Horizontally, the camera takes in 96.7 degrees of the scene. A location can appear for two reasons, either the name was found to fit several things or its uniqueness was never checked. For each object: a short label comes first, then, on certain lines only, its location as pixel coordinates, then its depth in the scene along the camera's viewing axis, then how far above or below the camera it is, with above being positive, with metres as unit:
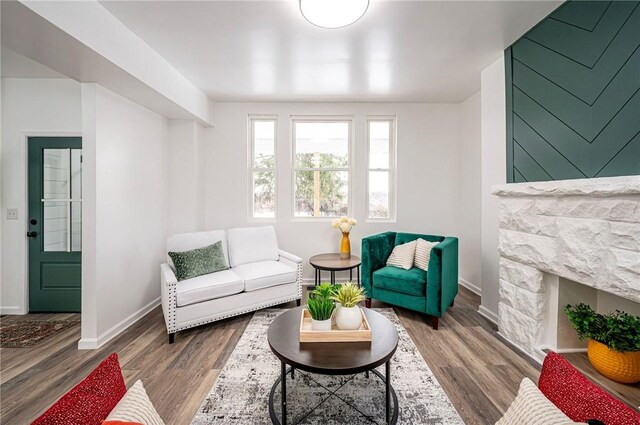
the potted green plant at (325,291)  1.81 -0.51
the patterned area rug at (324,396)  1.70 -1.23
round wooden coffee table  1.48 -0.80
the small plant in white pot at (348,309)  1.76 -0.61
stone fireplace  1.66 -0.26
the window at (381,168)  4.31 +0.66
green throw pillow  2.94 -0.55
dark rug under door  2.58 -1.19
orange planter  1.90 -1.03
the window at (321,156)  4.30 +0.83
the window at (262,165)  4.29 +0.69
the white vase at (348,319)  1.76 -0.67
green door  3.18 -0.20
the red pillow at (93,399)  0.72 -0.54
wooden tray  1.70 -0.75
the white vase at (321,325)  1.75 -0.70
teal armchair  2.79 -0.70
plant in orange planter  1.87 -0.87
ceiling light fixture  1.90 +1.38
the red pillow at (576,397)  0.76 -0.55
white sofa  2.66 -0.73
